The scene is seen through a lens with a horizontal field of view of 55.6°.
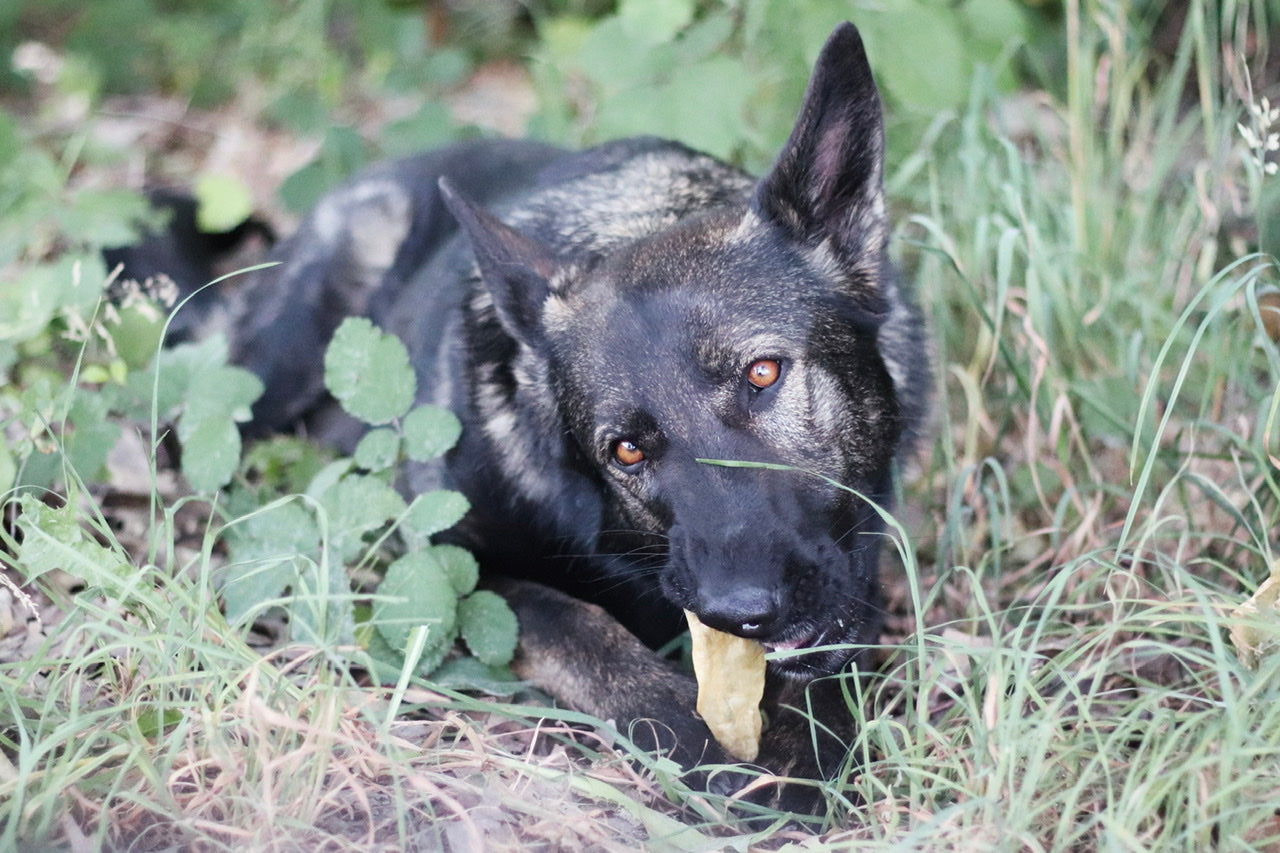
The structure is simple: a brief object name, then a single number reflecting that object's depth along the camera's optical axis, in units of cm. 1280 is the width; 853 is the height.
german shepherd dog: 250
